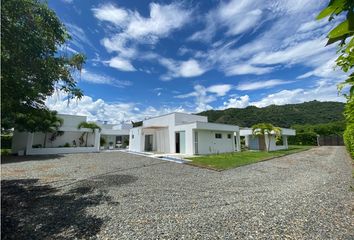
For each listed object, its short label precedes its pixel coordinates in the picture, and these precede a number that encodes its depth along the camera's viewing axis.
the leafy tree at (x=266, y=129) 24.30
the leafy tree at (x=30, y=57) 4.20
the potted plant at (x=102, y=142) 33.72
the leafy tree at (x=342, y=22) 0.85
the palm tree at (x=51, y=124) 20.02
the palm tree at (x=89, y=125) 25.31
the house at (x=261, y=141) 29.12
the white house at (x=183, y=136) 20.28
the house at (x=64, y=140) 21.03
